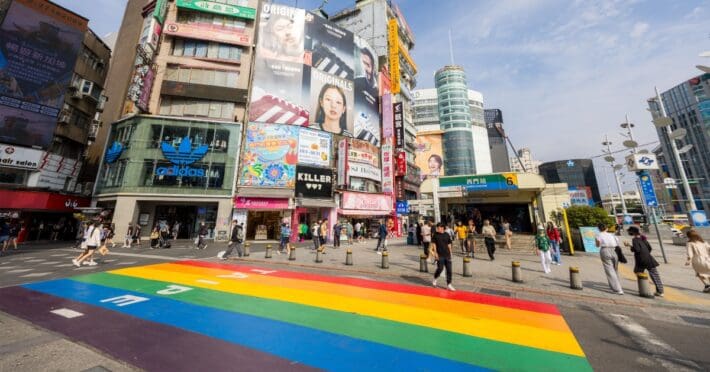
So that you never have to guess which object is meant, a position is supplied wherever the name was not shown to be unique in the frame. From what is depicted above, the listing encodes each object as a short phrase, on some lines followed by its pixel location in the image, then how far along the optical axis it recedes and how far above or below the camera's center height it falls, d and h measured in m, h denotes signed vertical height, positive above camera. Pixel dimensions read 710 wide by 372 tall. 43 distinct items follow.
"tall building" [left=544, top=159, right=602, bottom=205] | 96.19 +21.51
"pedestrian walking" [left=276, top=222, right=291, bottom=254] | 14.87 -0.16
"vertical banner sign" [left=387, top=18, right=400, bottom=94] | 40.12 +27.92
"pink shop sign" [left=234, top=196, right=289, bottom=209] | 23.22 +2.62
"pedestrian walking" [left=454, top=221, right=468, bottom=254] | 14.44 -0.25
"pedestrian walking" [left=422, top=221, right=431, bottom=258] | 12.76 -0.32
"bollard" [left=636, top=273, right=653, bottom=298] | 6.66 -1.53
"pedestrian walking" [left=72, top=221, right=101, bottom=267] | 10.45 -0.46
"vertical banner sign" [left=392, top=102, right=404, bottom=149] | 35.25 +14.51
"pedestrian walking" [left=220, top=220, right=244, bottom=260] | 12.87 -0.47
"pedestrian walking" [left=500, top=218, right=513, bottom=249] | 15.24 -0.33
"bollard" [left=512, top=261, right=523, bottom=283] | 8.28 -1.39
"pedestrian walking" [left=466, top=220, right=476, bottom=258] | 13.80 -0.68
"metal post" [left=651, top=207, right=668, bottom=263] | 11.20 +0.40
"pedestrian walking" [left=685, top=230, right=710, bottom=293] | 7.15 -0.74
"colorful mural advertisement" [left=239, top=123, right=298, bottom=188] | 24.11 +7.24
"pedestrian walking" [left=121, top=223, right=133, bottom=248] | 18.95 -0.53
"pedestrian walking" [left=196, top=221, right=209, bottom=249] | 17.72 -0.64
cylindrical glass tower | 73.62 +33.03
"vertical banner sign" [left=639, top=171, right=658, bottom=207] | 12.22 +2.04
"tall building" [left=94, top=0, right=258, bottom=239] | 22.33 +10.56
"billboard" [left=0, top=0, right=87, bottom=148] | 20.14 +13.99
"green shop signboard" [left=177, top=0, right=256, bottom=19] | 26.41 +23.77
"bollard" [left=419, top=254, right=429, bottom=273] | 9.99 -1.36
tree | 15.77 +0.92
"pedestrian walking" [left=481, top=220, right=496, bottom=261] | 12.75 -0.37
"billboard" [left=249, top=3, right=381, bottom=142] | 26.83 +18.22
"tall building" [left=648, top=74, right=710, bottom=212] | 49.69 +19.06
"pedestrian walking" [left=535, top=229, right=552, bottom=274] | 9.56 -0.70
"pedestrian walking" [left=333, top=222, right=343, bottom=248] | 18.47 -0.27
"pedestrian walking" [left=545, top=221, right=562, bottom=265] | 11.51 -0.48
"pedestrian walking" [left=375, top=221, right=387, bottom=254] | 15.34 -0.14
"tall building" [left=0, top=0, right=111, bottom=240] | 20.23 +10.31
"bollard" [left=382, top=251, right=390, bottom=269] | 10.54 -1.27
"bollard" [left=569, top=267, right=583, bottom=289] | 7.42 -1.47
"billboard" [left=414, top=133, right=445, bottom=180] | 67.84 +20.93
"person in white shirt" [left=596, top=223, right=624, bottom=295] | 7.06 -0.72
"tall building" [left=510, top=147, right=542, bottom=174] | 134.75 +38.00
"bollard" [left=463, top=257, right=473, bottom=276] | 9.10 -1.38
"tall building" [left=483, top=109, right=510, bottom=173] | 85.12 +34.18
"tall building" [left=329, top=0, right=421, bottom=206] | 35.50 +30.72
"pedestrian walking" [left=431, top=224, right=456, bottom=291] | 7.51 -0.55
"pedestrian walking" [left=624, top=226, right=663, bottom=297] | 6.75 -0.77
